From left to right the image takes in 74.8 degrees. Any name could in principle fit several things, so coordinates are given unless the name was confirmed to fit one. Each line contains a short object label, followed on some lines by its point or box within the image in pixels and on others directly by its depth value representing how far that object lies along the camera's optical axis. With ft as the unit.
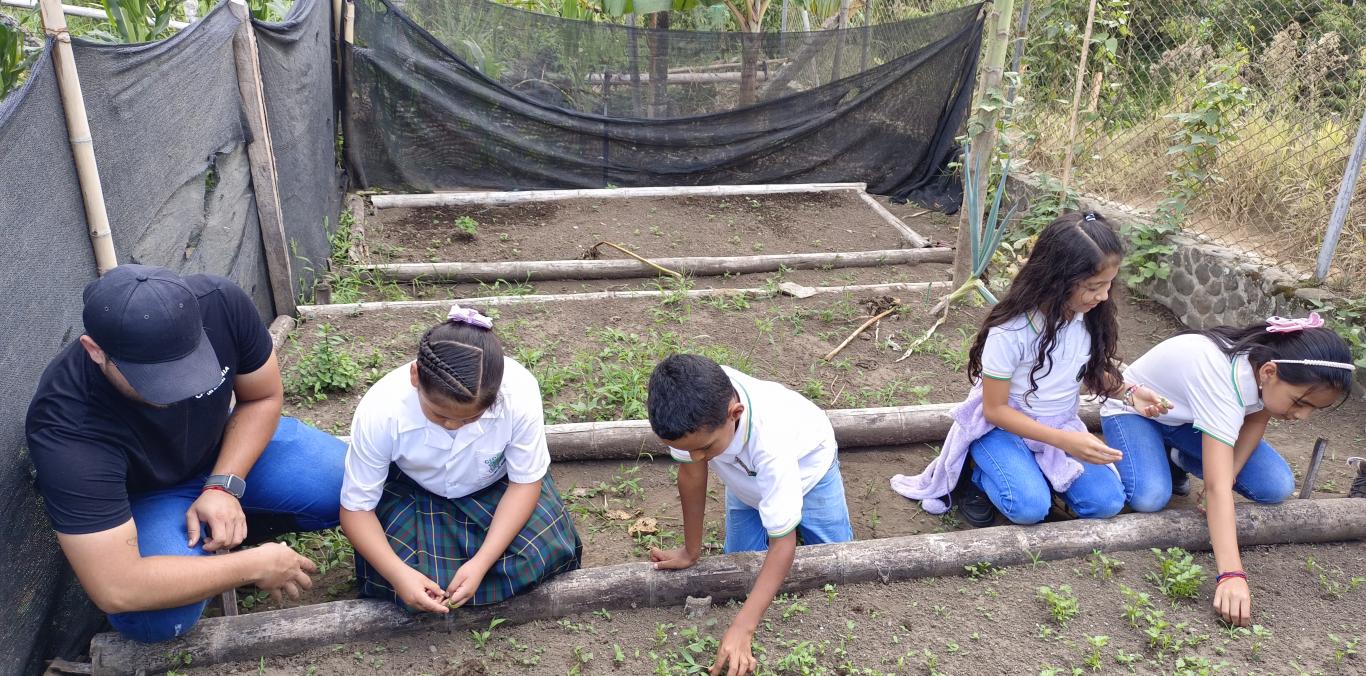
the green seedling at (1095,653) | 7.59
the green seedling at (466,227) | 19.33
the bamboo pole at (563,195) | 20.95
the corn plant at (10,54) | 10.55
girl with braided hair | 7.10
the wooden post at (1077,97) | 18.16
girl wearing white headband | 8.32
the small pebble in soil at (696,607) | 8.04
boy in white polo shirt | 6.57
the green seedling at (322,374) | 11.90
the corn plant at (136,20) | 13.89
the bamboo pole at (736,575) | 7.36
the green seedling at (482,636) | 7.70
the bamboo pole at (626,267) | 16.94
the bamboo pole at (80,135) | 7.45
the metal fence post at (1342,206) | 13.65
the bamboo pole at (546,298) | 14.25
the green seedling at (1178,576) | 8.42
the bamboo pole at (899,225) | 20.10
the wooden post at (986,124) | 14.37
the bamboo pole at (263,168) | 12.84
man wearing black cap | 6.38
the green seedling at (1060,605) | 8.12
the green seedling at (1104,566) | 8.75
